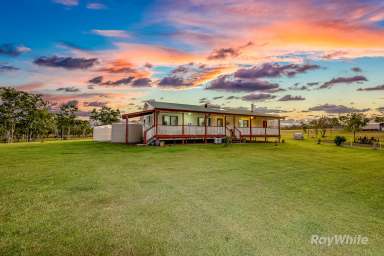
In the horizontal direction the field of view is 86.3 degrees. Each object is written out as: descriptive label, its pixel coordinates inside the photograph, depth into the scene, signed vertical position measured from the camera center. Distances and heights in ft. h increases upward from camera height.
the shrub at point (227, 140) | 76.48 -4.31
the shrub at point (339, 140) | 86.43 -4.76
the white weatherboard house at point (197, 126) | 66.71 +1.02
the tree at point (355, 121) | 112.68 +4.26
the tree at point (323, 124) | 149.01 +3.54
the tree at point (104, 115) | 181.47 +12.00
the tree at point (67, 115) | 173.06 +11.74
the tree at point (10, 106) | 133.34 +15.42
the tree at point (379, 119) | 131.64 +6.34
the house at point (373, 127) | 251.39 +2.24
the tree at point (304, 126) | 166.11 +2.36
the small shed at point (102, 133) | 94.53 -1.94
